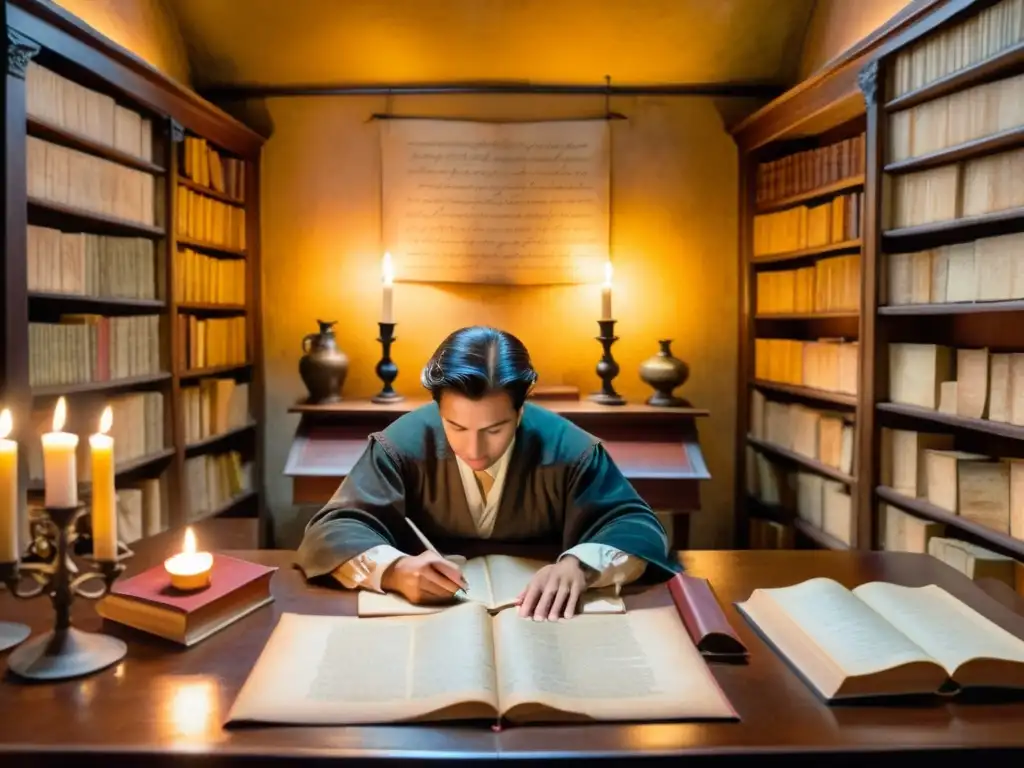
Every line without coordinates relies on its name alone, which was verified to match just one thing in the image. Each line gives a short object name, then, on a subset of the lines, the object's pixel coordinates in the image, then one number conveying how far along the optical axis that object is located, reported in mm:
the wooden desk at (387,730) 875
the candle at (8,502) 971
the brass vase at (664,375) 3215
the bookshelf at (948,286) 2113
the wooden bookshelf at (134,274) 2172
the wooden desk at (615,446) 2820
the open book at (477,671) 940
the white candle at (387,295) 3139
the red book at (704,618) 1131
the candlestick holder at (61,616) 1005
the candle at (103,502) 1017
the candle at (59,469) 981
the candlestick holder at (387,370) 3139
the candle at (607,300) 3150
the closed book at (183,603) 1149
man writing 1373
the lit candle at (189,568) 1194
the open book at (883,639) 995
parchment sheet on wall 3617
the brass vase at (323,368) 3176
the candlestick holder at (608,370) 3180
